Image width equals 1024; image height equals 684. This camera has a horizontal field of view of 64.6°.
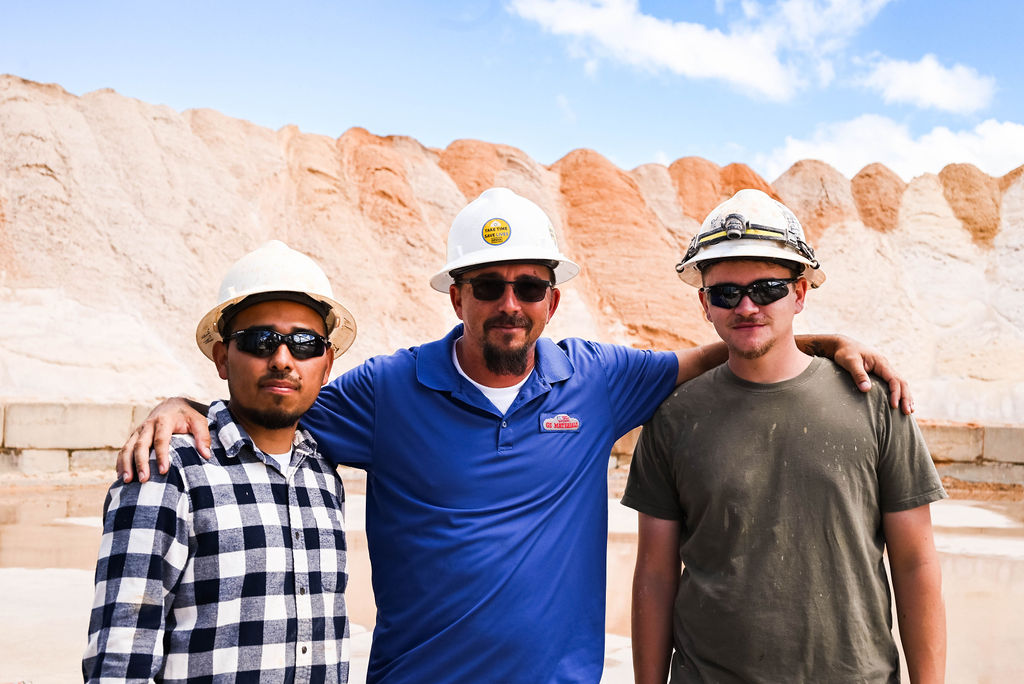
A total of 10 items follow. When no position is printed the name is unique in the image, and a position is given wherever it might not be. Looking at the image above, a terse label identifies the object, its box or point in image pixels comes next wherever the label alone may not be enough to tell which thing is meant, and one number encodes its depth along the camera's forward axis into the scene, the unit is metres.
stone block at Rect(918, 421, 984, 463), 14.10
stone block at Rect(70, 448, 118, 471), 12.18
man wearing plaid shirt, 1.88
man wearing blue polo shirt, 2.36
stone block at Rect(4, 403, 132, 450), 11.81
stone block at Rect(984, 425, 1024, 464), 13.86
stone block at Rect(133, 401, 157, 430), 12.40
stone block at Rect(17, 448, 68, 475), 11.83
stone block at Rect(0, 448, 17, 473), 11.73
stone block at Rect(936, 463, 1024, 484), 13.89
